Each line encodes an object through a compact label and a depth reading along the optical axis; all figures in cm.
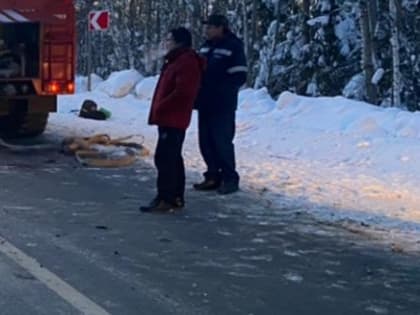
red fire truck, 1352
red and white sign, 2450
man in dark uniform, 1020
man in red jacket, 930
